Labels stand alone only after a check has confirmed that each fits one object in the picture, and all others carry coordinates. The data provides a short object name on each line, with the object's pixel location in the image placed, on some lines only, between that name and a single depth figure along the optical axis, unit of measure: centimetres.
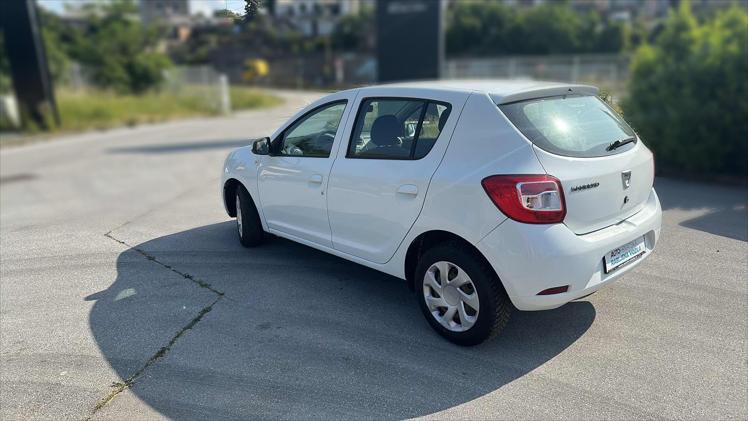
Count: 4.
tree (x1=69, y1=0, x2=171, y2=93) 3422
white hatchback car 349
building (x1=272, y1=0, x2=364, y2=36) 5191
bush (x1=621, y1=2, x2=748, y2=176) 900
